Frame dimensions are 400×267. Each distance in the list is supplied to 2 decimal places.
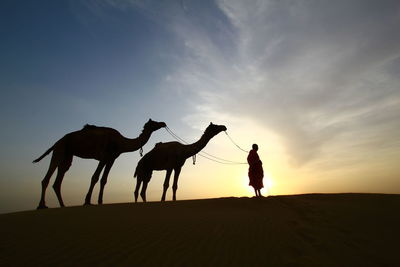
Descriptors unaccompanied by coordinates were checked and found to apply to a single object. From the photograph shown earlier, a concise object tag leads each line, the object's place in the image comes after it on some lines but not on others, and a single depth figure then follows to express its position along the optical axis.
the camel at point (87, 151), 13.25
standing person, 14.38
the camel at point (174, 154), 18.25
